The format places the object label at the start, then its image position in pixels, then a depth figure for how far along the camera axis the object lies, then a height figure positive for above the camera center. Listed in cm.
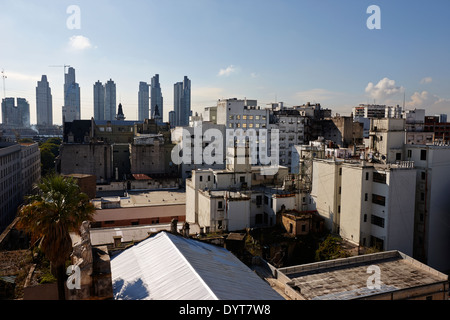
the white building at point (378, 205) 3406 -679
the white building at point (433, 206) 3675 -730
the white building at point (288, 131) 8456 +90
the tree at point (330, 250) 3216 -1060
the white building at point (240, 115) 8162 +446
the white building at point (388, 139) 4003 -45
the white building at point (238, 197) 3691 -679
